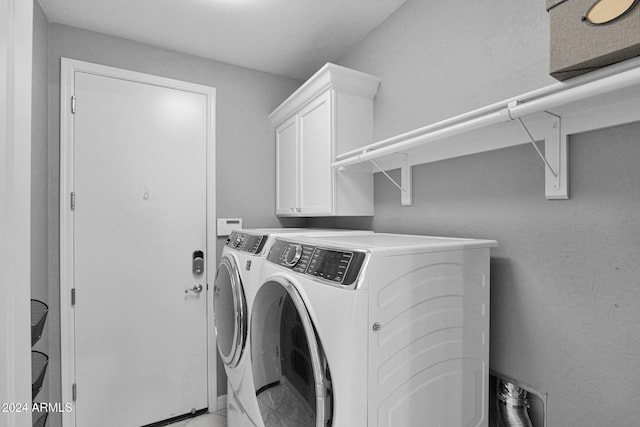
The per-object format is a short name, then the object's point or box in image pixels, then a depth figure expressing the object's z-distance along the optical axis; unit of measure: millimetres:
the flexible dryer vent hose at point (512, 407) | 1162
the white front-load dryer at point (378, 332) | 880
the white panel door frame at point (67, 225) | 1926
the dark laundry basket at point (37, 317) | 1219
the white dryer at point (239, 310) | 1489
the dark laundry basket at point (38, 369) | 1247
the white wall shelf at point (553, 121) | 751
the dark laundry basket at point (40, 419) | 1389
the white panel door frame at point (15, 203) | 503
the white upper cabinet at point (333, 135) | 1872
